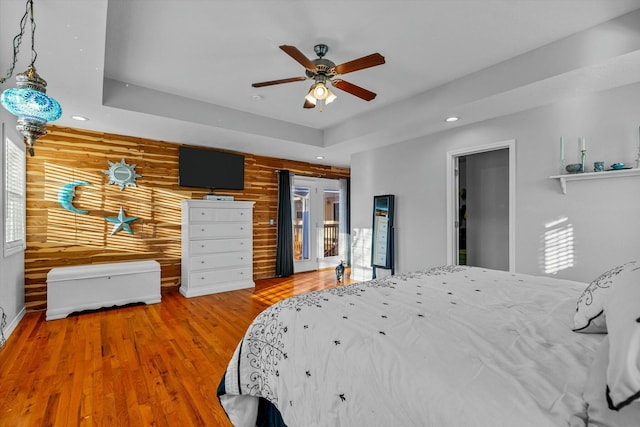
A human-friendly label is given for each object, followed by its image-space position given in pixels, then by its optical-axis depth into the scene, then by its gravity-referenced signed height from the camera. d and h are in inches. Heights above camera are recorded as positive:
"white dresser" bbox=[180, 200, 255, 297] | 172.2 -18.3
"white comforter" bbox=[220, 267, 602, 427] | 30.8 -18.2
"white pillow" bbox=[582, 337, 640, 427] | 25.3 -17.1
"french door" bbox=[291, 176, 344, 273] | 243.6 -7.0
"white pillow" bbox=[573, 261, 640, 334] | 43.1 -13.7
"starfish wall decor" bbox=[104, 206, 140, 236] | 163.0 -2.3
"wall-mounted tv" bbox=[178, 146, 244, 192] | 182.7 +30.3
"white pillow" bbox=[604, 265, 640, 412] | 24.4 -12.5
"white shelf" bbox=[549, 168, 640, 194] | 101.8 +14.1
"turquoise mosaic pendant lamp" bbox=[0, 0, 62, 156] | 59.5 +23.2
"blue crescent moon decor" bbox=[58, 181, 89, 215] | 149.4 +10.6
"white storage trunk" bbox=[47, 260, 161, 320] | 134.6 -33.4
